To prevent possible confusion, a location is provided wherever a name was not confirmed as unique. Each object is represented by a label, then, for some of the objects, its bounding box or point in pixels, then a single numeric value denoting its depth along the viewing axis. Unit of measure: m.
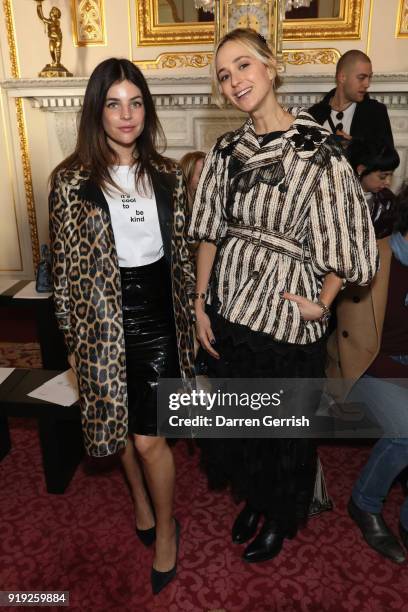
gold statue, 4.52
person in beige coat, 2.04
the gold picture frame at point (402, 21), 4.29
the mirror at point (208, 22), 4.34
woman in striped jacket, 1.65
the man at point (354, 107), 3.58
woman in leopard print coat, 1.76
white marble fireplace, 4.48
